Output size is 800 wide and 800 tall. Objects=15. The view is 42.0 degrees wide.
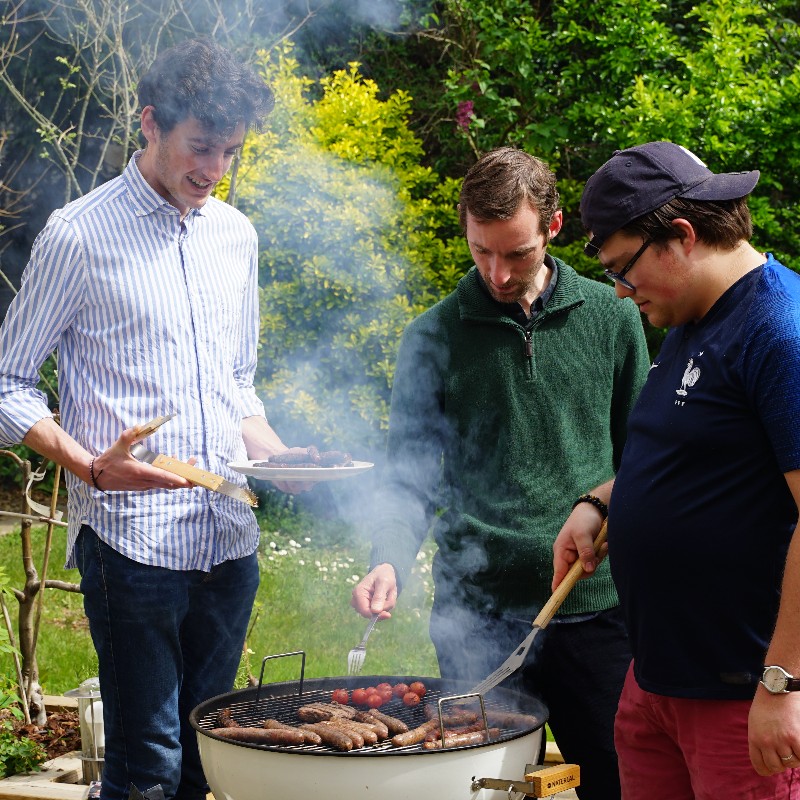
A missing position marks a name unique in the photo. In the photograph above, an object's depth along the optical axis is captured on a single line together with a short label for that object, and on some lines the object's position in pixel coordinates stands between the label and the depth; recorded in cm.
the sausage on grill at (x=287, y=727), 244
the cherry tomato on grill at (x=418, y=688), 282
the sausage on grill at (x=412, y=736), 245
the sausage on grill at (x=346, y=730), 243
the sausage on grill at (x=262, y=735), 243
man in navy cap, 193
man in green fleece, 277
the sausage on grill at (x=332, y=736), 240
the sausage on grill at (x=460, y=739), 241
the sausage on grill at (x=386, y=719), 256
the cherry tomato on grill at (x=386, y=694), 281
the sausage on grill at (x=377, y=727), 251
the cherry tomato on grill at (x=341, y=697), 283
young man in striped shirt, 265
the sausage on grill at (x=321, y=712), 264
